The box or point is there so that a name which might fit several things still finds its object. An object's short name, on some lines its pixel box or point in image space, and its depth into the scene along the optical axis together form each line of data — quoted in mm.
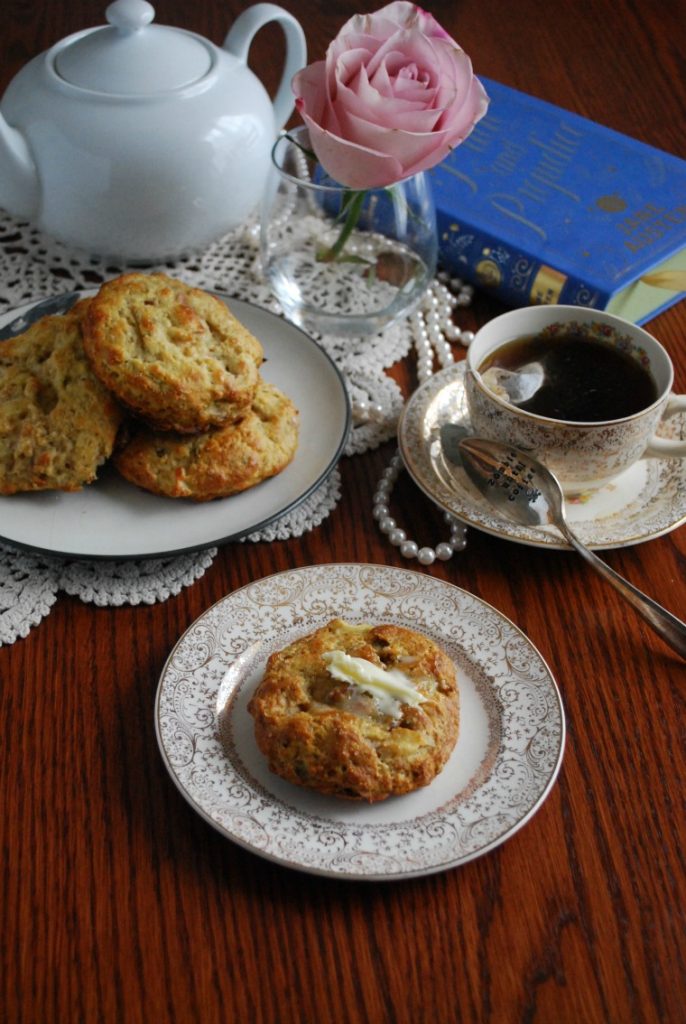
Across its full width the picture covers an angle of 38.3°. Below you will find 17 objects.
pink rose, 1095
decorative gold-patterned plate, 766
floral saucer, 1056
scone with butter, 791
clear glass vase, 1319
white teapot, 1259
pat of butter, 831
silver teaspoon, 1046
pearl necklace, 1085
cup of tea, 1053
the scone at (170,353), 1009
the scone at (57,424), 1029
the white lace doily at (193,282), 1015
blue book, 1376
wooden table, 727
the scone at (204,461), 1048
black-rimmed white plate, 1016
